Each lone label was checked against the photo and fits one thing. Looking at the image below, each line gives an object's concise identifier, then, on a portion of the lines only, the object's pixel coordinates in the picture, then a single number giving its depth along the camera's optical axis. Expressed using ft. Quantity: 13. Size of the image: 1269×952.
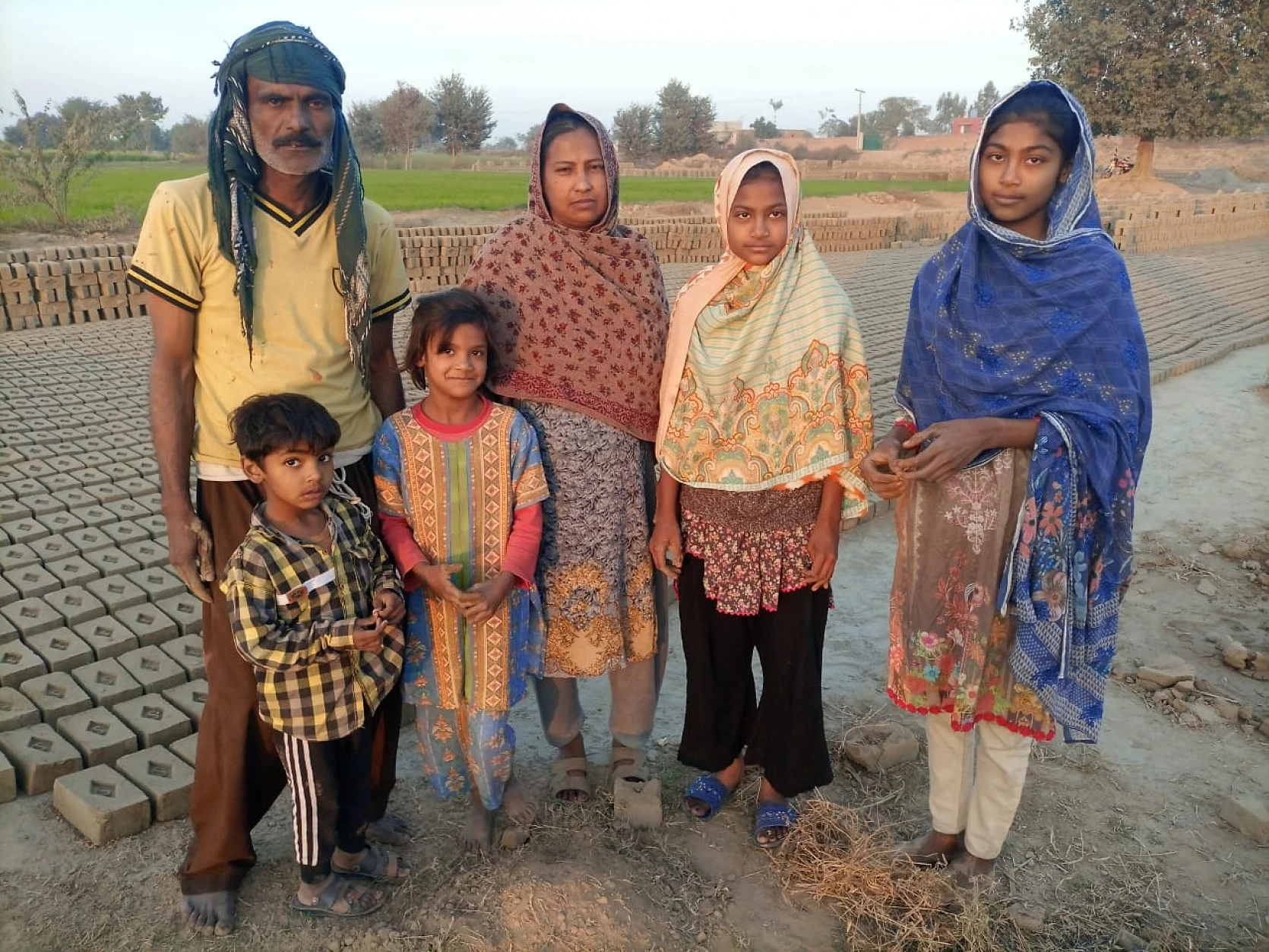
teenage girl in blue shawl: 6.56
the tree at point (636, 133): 177.47
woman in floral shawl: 7.86
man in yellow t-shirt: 6.71
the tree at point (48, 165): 44.32
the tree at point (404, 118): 163.22
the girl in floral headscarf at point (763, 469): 7.48
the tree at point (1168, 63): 80.23
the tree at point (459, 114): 167.94
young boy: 6.63
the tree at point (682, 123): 180.24
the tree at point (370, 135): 167.32
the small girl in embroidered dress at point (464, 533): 7.48
